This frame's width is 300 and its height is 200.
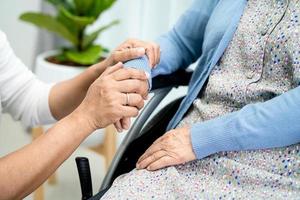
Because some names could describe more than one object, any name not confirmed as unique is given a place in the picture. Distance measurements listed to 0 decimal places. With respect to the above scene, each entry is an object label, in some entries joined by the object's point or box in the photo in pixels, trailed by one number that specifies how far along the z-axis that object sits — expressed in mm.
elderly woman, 1111
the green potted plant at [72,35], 1962
